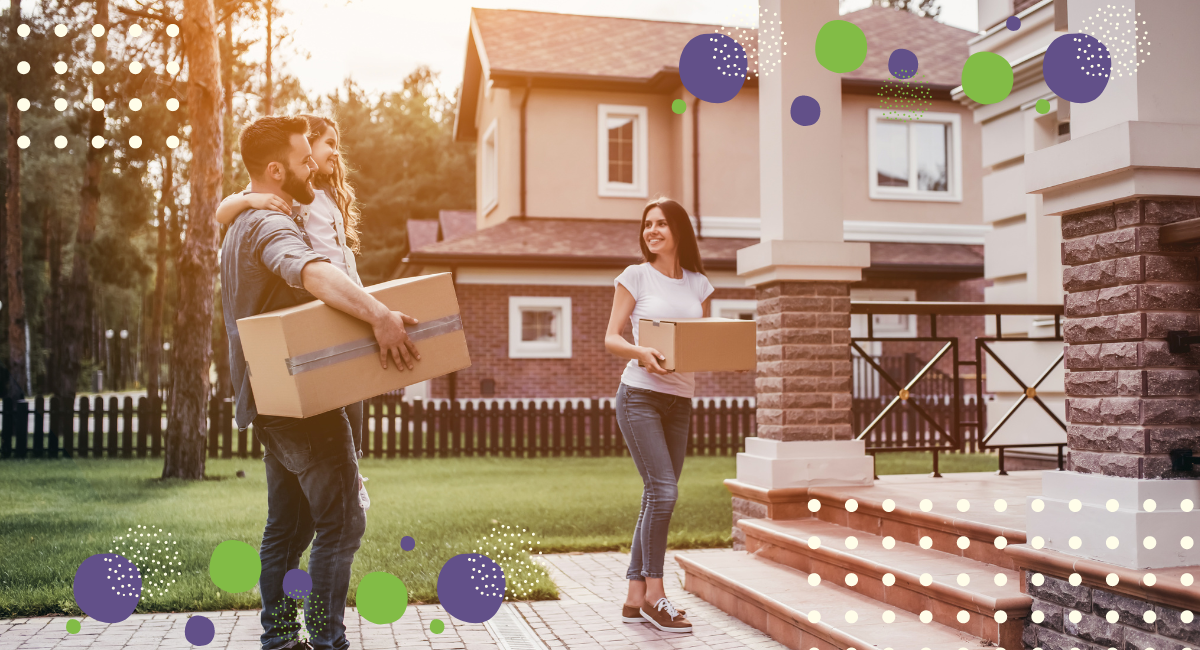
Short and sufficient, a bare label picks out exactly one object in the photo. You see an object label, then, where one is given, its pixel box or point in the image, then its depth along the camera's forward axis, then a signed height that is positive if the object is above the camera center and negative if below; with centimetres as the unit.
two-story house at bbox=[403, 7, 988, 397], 1778 +332
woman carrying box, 453 -22
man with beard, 307 -21
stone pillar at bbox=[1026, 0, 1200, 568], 318 +13
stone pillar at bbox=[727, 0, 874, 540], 591 +45
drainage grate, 433 -141
